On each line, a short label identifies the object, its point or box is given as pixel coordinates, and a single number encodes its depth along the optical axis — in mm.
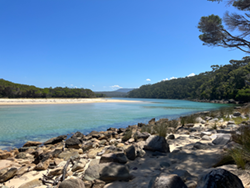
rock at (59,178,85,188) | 2734
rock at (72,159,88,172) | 4013
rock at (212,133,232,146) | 4435
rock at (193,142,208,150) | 4344
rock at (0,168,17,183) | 3854
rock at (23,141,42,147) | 7414
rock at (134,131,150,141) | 6425
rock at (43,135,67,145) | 7850
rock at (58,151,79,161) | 5134
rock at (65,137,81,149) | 6555
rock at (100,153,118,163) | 3766
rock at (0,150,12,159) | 5568
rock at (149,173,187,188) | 1838
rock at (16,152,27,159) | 5771
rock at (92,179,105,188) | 2824
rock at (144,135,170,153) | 4465
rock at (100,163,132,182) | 2990
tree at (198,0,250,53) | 8250
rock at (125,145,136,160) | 4079
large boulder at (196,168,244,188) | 1620
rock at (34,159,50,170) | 4363
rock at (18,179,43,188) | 3432
